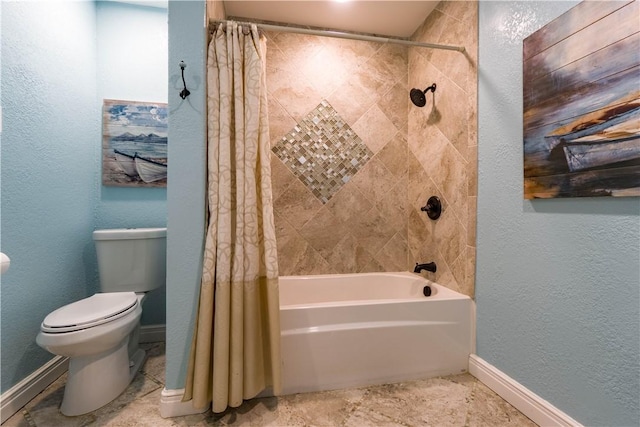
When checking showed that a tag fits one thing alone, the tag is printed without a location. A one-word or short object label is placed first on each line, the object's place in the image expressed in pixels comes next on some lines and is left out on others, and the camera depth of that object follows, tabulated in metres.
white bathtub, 1.49
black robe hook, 1.33
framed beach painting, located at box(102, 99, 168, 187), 2.08
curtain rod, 1.53
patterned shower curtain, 1.29
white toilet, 1.29
